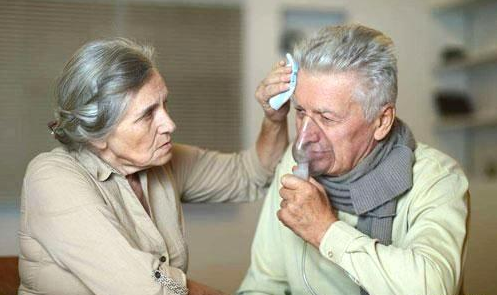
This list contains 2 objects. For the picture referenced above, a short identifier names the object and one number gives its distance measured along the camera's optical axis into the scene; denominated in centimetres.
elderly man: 157
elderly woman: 166
